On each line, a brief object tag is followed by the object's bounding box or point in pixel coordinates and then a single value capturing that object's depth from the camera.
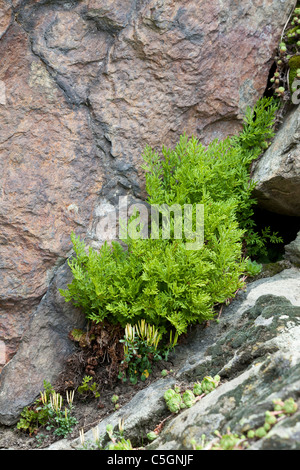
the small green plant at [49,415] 4.09
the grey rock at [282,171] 4.89
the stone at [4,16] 4.37
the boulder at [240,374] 2.70
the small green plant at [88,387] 4.25
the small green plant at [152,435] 3.34
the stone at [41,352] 4.44
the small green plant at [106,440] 3.41
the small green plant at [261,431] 2.47
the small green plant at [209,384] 3.41
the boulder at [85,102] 4.49
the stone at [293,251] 5.06
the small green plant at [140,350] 4.10
